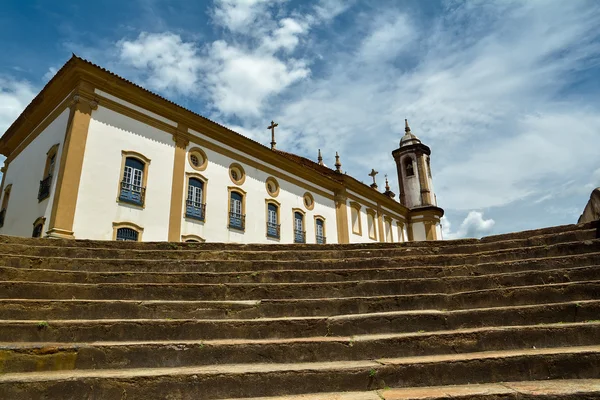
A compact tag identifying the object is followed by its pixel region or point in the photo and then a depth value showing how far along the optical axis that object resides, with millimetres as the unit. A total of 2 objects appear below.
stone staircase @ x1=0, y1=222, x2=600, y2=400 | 3229
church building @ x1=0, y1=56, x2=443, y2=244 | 12297
